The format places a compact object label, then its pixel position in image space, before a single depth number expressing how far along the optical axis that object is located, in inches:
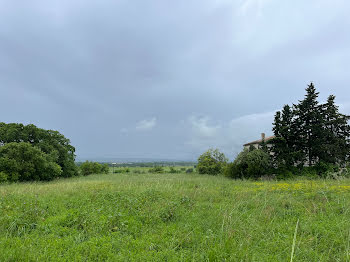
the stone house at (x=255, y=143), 1228.5
